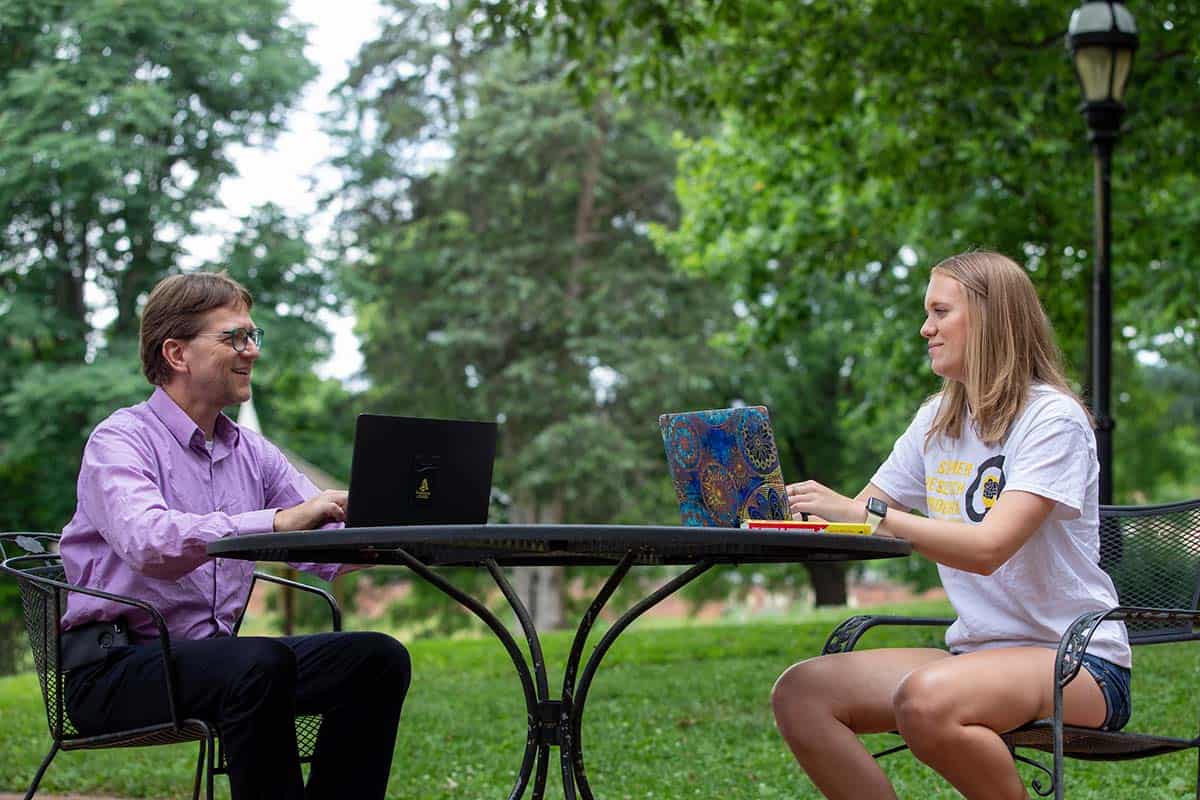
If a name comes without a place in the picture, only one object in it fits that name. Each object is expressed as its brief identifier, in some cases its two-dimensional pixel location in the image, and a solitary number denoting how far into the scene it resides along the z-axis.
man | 3.06
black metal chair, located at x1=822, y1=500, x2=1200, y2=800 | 3.23
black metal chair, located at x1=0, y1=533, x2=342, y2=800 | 3.10
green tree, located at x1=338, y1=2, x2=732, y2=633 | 25.66
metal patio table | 2.61
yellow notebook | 2.87
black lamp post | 8.95
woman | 2.99
